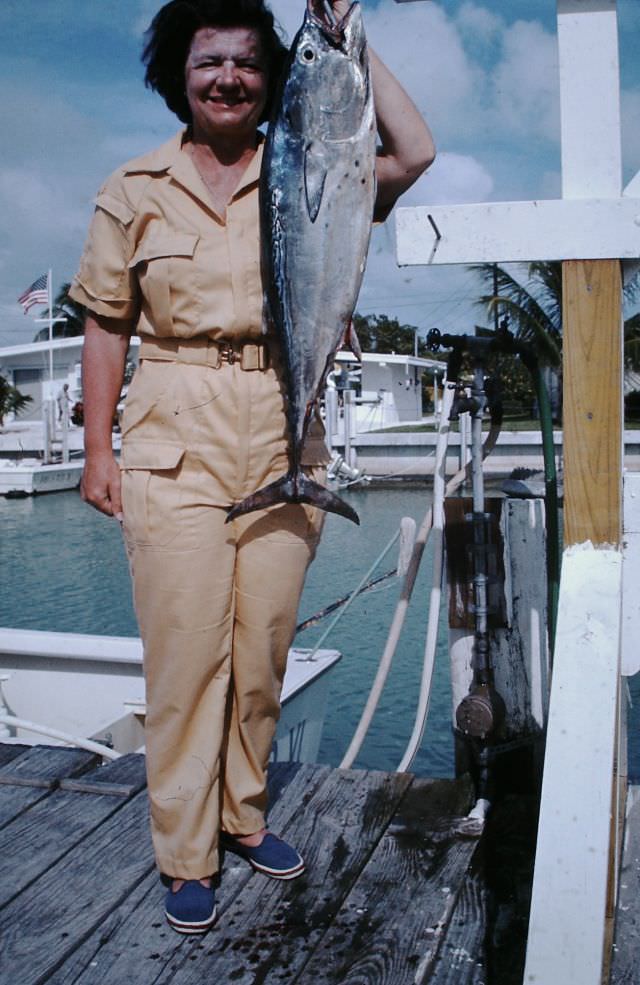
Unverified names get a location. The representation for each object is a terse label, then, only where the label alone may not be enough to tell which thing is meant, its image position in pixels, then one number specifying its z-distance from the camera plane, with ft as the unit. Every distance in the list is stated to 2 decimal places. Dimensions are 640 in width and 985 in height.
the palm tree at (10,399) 108.17
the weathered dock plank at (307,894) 7.09
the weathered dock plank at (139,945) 7.01
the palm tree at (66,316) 162.14
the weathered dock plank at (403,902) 7.02
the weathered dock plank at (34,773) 10.16
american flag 97.55
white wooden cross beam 6.15
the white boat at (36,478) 78.23
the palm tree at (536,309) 88.53
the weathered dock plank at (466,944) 6.89
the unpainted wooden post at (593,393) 6.23
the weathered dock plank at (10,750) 11.60
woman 7.48
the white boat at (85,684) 17.20
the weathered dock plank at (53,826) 8.64
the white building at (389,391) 112.68
